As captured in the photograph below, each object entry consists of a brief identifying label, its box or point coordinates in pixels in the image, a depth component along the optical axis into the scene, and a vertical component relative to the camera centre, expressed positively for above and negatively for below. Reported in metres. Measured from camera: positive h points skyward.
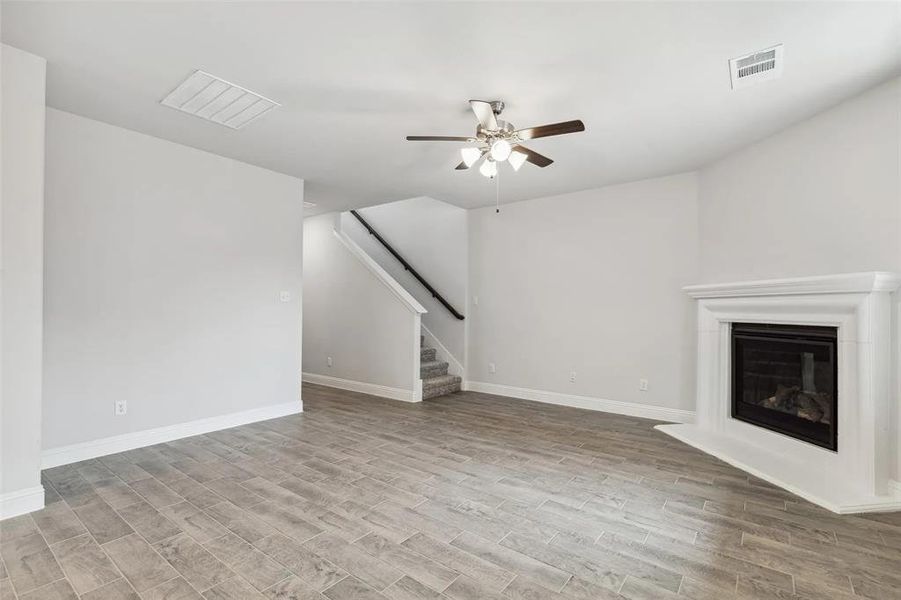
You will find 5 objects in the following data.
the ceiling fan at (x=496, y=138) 2.68 +1.12
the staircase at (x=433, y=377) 5.66 -1.06
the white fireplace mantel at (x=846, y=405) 2.65 -0.64
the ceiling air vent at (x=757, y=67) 2.38 +1.39
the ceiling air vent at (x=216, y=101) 2.78 +1.42
